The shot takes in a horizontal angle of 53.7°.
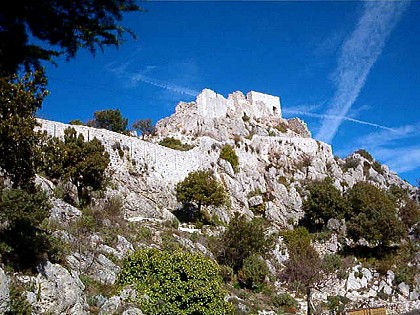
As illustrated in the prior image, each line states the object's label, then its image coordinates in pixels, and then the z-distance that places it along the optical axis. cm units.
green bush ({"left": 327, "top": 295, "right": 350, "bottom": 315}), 2691
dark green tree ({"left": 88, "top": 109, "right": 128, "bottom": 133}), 5481
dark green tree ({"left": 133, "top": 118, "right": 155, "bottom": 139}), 6550
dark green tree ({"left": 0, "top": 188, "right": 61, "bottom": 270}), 1349
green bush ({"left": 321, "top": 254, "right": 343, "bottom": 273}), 3262
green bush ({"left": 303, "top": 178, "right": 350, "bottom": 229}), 4072
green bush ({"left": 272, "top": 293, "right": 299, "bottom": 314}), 2660
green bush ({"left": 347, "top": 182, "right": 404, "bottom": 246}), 3569
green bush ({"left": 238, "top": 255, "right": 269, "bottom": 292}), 2839
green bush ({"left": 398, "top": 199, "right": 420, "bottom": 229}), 4288
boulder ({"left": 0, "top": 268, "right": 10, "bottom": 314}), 1131
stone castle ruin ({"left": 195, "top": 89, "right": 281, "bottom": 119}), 6128
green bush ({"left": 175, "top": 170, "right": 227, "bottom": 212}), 3597
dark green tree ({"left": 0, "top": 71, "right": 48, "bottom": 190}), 1223
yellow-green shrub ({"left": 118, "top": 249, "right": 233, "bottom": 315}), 1706
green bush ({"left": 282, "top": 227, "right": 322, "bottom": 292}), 2903
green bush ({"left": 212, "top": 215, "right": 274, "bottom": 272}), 3003
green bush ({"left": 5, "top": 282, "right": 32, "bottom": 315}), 1171
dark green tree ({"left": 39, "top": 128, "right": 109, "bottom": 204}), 2722
